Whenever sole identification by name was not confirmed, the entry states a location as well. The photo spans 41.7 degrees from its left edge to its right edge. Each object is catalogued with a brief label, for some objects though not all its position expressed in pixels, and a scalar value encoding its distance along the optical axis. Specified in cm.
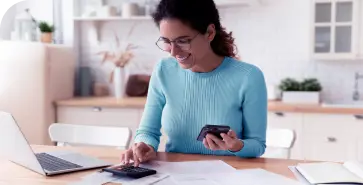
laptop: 146
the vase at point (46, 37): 388
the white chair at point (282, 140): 205
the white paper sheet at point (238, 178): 136
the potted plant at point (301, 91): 346
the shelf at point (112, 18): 385
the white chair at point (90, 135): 218
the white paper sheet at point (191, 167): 149
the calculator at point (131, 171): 141
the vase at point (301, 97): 346
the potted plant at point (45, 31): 387
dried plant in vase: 387
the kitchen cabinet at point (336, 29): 331
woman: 170
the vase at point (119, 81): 385
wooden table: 142
